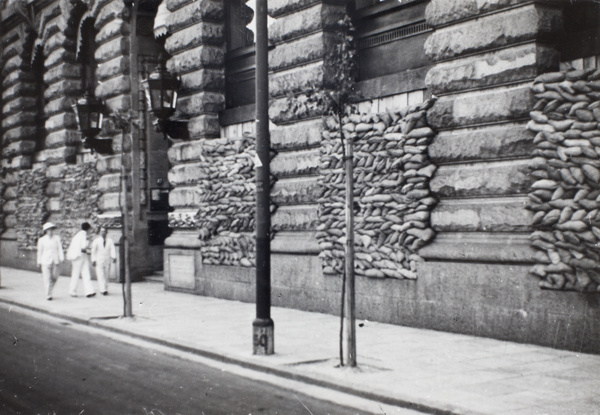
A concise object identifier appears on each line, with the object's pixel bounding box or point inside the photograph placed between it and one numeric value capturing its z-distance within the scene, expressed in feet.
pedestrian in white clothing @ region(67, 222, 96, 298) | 59.67
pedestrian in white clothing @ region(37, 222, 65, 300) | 57.06
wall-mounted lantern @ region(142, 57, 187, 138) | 55.21
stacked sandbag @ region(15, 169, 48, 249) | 81.71
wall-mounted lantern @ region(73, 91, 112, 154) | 66.64
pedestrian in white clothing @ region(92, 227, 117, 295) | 59.52
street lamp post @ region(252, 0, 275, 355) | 31.91
